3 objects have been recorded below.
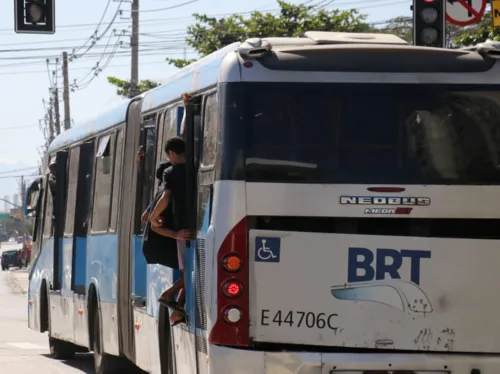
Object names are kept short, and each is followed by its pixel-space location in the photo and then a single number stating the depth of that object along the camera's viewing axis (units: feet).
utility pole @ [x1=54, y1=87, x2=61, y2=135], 256.87
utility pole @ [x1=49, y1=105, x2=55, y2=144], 277.44
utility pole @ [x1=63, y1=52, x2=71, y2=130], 200.03
